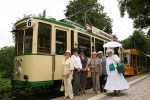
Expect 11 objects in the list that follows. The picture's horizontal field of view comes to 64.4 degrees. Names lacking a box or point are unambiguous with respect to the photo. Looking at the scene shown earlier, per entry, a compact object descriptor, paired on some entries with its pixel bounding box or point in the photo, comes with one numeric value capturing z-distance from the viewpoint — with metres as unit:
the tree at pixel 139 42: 33.10
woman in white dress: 4.36
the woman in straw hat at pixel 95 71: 4.83
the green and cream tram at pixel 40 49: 4.14
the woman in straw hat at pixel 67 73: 4.14
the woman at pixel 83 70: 4.77
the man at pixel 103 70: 5.10
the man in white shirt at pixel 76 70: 4.49
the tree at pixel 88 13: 20.47
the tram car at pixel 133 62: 12.32
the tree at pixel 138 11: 11.98
